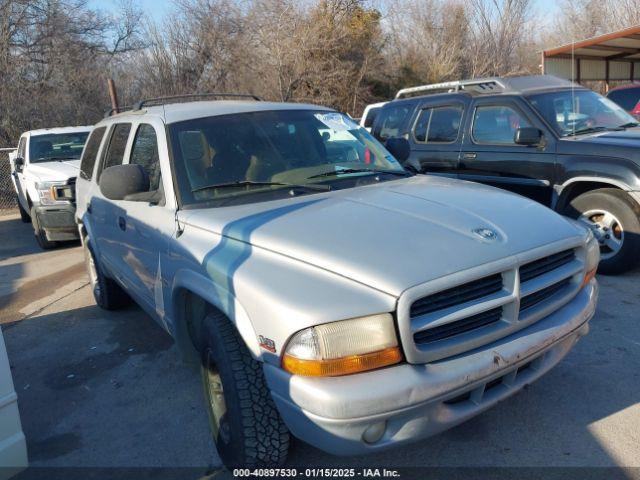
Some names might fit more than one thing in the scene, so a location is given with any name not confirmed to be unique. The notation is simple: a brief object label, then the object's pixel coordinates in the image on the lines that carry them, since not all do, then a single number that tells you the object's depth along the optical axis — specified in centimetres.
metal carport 1692
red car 1108
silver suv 217
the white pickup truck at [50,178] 834
